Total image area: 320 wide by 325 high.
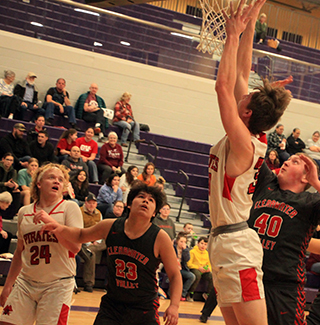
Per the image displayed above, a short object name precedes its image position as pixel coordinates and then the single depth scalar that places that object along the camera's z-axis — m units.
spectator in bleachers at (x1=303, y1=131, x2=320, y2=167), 15.23
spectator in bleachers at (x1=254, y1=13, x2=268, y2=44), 17.41
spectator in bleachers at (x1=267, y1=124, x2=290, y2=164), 13.87
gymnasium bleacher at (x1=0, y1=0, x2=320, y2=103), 13.16
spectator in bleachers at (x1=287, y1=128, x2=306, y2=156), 14.52
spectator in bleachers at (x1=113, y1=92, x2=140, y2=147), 12.88
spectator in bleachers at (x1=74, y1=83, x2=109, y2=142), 12.69
